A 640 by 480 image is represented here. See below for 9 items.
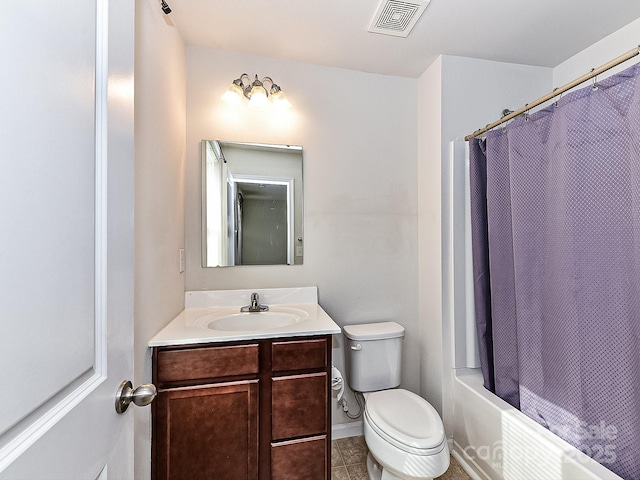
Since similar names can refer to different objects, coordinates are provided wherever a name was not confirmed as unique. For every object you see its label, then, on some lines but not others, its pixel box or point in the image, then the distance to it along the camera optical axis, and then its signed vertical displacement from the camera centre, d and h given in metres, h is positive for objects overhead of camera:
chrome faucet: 1.74 -0.36
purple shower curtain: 1.08 -0.11
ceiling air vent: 1.43 +1.13
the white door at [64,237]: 0.38 +0.01
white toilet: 1.31 -0.86
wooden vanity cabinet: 1.29 -0.74
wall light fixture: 1.75 +0.89
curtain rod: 1.04 +0.63
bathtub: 1.17 -0.90
